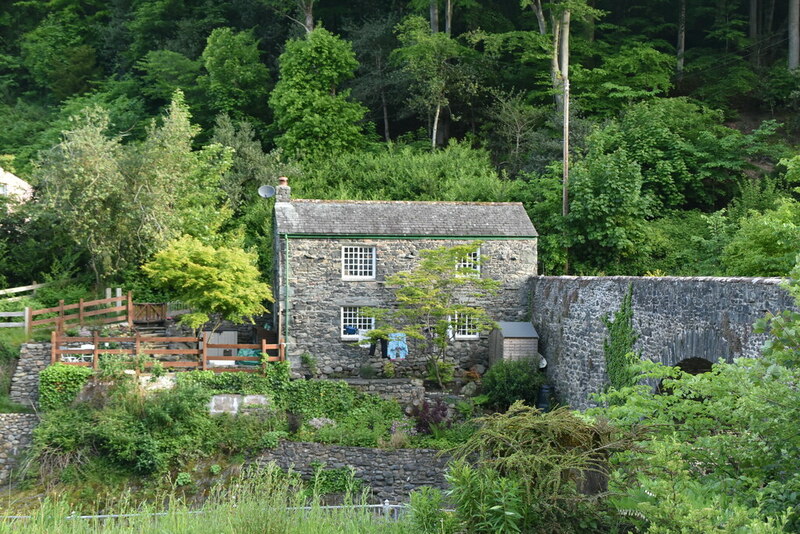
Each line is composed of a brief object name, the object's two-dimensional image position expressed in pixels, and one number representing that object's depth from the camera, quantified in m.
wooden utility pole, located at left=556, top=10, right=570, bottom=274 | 31.72
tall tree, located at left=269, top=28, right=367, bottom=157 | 32.72
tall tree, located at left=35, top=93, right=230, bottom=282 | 23.77
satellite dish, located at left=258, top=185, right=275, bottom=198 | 26.25
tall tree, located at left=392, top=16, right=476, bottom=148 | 32.53
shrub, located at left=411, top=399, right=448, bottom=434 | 19.61
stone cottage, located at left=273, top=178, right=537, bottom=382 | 22.45
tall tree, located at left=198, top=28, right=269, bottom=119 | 35.34
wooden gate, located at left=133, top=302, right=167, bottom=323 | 24.16
